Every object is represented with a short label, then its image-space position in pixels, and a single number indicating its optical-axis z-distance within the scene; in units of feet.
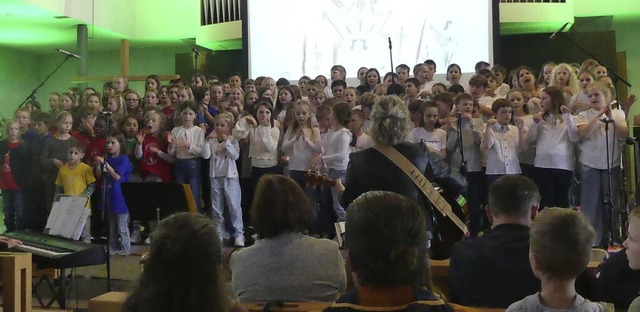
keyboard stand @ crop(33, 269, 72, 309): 15.99
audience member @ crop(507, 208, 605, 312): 6.92
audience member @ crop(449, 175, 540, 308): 8.52
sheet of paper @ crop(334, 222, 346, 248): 13.64
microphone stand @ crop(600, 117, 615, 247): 18.70
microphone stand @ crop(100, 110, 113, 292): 15.91
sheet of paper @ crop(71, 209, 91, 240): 16.14
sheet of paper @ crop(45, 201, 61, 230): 16.08
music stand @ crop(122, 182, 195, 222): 16.69
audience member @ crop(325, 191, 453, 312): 5.56
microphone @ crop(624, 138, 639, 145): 18.06
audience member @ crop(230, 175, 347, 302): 8.79
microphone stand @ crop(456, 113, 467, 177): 19.57
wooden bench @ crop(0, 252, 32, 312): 12.56
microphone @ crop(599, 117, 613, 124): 18.24
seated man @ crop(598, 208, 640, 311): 8.41
